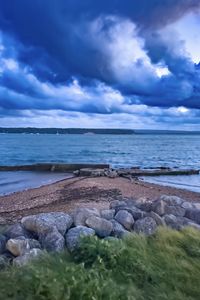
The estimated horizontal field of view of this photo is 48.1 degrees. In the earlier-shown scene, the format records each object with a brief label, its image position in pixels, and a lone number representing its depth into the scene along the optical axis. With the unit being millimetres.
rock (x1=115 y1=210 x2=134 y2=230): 3950
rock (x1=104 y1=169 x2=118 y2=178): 16241
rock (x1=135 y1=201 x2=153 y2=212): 4535
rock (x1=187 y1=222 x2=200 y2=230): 3891
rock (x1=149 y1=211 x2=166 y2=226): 3954
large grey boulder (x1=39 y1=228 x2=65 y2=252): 3319
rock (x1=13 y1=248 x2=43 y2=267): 2920
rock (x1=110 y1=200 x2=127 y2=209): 4688
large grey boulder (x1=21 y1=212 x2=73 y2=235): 3653
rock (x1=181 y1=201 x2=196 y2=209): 4588
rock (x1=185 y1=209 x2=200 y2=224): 4326
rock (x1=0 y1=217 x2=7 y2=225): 6368
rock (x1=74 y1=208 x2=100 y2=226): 3833
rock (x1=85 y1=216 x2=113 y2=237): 3677
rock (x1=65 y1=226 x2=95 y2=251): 3279
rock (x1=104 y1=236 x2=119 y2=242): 3173
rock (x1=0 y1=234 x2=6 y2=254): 3401
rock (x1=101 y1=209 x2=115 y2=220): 4189
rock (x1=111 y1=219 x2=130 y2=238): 3627
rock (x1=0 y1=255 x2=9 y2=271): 2996
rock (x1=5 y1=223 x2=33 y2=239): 3617
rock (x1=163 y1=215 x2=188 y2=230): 3951
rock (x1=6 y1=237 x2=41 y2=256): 3274
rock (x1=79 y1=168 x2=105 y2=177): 16501
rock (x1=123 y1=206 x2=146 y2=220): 4150
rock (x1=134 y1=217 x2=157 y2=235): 3767
